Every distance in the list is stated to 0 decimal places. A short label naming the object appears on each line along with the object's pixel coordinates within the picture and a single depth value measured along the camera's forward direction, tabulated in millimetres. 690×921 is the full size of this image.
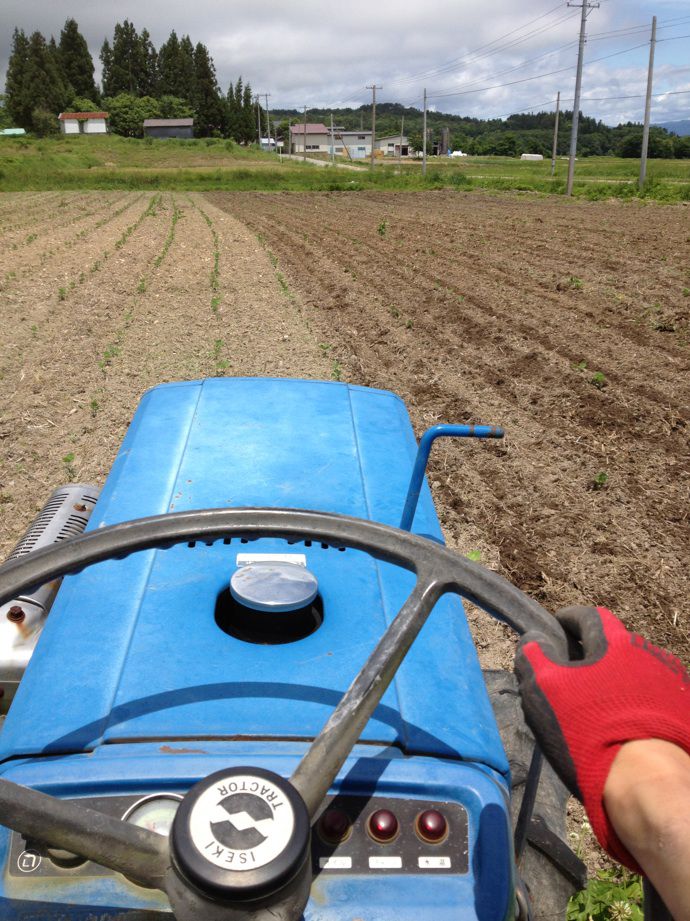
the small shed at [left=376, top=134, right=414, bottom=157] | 110688
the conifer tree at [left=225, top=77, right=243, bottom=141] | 88212
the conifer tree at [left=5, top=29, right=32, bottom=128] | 74438
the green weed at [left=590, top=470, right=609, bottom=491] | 4656
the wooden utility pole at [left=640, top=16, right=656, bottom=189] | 32056
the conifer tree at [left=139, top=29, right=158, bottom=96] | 87625
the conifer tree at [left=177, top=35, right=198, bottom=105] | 85875
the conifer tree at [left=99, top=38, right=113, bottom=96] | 87625
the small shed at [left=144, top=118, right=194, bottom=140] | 81625
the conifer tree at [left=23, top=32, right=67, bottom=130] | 74312
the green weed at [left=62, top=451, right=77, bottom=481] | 4777
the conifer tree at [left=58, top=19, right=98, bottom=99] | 82625
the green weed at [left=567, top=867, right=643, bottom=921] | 2041
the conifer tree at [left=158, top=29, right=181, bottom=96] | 86000
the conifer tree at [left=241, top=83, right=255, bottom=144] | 89312
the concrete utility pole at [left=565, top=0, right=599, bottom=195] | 29844
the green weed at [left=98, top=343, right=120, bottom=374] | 7106
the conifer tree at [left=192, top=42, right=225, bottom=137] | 86250
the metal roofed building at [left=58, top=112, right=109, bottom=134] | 77125
